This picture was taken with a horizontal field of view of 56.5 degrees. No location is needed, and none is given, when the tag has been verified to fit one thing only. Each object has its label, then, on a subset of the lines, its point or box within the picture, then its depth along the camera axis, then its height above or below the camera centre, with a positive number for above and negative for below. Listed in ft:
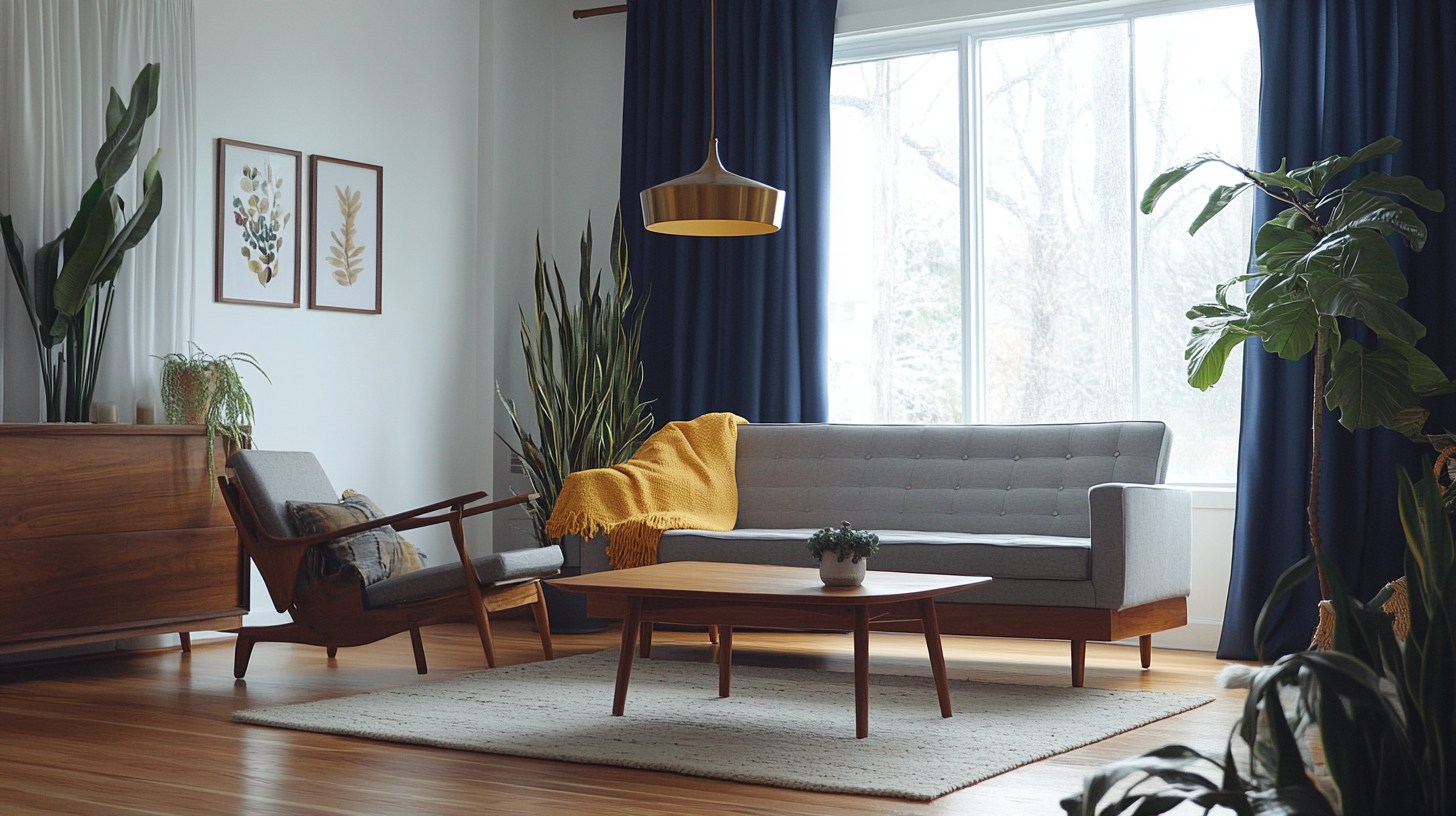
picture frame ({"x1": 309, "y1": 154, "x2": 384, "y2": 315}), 18.70 +2.09
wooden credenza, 13.87 -1.71
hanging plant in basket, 15.84 -0.19
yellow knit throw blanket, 16.02 -1.32
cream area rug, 9.68 -2.82
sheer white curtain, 15.21 +2.69
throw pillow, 14.01 -1.74
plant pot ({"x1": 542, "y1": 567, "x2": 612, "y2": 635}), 18.17 -3.06
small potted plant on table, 11.30 -1.37
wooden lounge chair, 13.78 -2.07
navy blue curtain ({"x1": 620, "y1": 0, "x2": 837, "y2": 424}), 19.54 +2.65
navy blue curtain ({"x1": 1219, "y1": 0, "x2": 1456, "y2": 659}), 15.52 +1.41
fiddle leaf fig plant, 13.52 +0.94
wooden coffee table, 10.75 -1.74
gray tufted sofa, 13.43 -1.45
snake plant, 18.81 -0.11
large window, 17.60 +2.25
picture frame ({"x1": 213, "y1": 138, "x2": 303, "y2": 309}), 17.53 +2.10
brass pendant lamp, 11.99 +1.66
